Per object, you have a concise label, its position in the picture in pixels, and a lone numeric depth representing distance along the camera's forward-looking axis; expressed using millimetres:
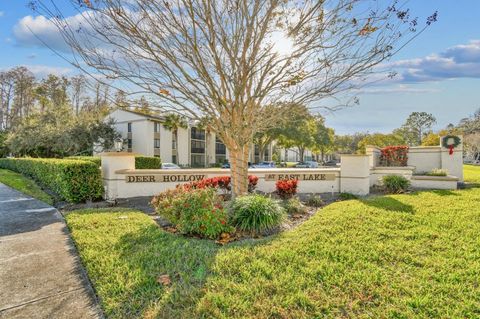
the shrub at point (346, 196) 10250
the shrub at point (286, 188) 9680
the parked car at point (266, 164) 38109
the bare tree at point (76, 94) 43938
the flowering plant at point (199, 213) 5809
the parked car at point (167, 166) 26630
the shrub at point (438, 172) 12398
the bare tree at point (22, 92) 46875
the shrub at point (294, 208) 7945
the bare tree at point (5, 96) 46378
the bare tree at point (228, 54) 7520
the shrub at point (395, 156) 15581
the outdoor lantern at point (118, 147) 12340
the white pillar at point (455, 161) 13531
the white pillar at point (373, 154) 14938
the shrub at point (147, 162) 20312
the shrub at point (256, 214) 6195
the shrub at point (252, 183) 10539
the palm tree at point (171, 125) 37031
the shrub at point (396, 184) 11133
